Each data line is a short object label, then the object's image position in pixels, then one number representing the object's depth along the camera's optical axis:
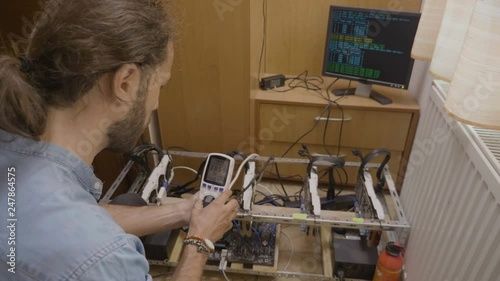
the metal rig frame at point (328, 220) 1.34
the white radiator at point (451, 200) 0.83
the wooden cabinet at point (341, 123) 1.85
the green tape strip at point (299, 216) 1.36
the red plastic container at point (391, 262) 1.31
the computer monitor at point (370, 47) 1.73
